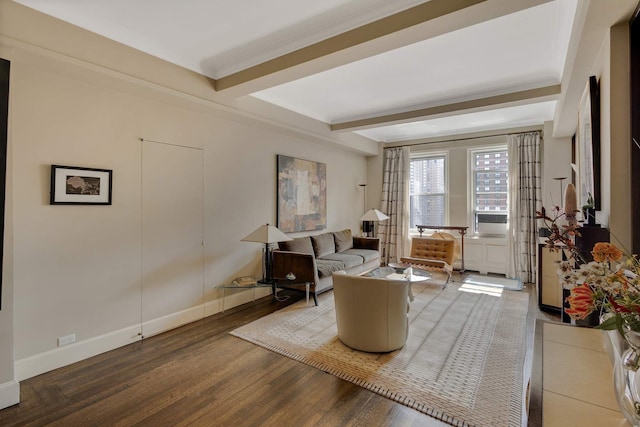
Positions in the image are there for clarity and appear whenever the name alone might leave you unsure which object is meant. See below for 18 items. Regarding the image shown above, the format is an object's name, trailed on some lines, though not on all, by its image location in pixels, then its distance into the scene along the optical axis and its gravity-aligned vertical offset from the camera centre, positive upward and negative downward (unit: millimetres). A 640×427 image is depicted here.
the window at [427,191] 6816 +545
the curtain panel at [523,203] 5594 +227
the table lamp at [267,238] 3979 -298
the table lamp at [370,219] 6547 -86
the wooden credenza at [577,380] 924 -588
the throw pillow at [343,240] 6023 -491
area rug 2209 -1294
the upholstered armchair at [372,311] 2814 -886
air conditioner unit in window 6102 -154
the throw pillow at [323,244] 5391 -524
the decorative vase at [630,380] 827 -460
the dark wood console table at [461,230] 6224 -297
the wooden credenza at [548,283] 3986 -881
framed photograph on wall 2715 +263
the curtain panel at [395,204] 7012 +257
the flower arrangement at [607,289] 817 -207
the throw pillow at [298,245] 4801 -480
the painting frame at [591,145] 2299 +563
